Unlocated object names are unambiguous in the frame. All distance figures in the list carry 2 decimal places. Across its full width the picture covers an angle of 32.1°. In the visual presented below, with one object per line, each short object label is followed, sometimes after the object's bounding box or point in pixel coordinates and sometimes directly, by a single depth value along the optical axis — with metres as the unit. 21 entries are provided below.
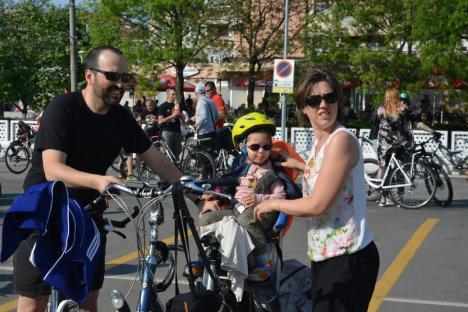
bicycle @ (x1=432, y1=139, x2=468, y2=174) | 17.12
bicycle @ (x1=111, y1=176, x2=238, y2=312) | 3.45
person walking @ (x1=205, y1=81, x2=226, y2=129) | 15.48
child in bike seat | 4.56
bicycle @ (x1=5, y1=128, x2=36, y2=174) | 17.33
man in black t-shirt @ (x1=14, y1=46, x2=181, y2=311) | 3.79
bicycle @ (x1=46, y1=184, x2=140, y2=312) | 3.47
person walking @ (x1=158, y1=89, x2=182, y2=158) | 15.52
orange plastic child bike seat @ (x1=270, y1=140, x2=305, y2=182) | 4.84
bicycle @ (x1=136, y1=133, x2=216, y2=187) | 14.87
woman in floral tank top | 3.54
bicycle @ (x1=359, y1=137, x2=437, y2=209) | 11.92
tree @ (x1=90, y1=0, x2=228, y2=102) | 30.48
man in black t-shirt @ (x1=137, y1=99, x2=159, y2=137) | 15.91
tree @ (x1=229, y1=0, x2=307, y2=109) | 31.93
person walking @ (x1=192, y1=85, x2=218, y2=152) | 14.67
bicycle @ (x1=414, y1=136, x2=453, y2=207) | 11.90
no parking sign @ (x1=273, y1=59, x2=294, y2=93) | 18.98
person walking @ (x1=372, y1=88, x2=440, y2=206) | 12.10
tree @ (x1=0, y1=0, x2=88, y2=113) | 40.47
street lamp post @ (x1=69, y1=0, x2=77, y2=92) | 31.84
